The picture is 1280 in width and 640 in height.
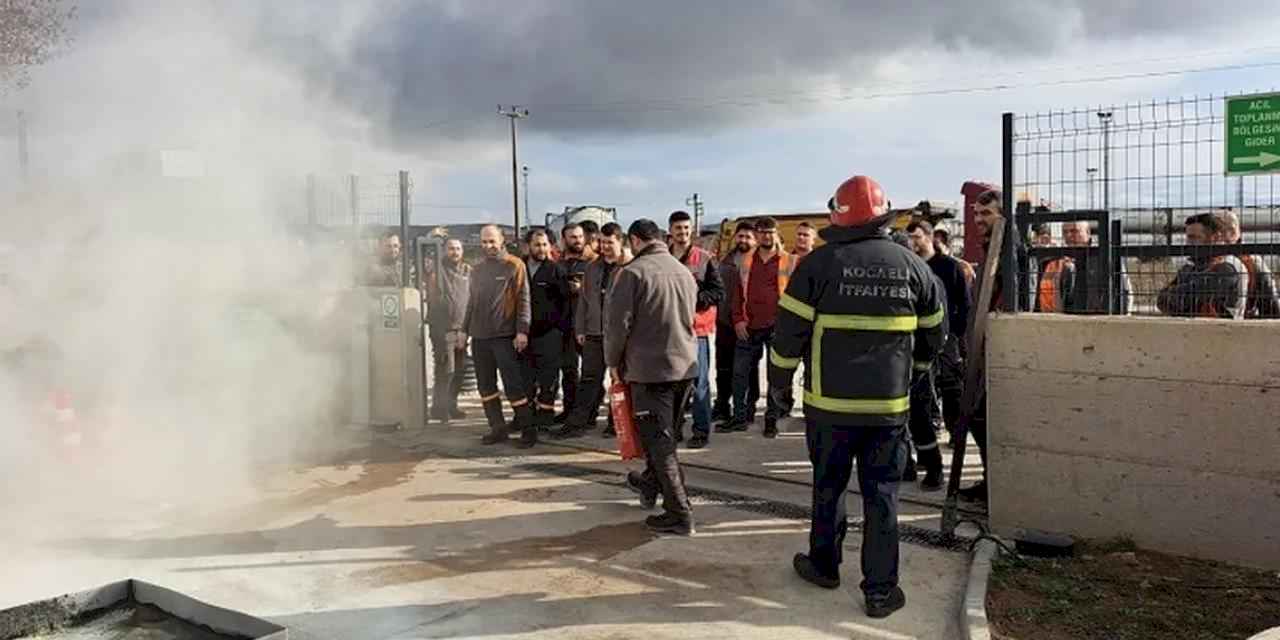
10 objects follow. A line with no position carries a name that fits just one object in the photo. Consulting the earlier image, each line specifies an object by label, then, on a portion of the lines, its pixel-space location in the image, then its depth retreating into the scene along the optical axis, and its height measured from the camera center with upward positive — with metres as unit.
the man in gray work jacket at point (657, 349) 5.36 -0.41
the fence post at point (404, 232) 8.41 +0.48
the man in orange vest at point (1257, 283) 4.85 -0.08
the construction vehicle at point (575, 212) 21.00 +1.59
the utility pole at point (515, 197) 45.47 +4.23
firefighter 4.11 -0.33
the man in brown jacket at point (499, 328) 7.81 -0.38
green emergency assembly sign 4.66 +0.65
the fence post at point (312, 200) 7.95 +0.74
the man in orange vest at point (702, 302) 7.58 -0.19
